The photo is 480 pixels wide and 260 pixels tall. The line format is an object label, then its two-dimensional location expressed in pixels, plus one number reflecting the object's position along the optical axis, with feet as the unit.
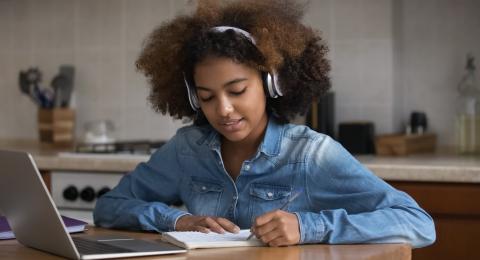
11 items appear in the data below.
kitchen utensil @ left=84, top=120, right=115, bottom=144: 11.36
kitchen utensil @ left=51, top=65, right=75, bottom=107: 11.87
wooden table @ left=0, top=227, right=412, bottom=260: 4.83
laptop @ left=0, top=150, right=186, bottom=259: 4.73
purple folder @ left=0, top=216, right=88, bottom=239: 5.78
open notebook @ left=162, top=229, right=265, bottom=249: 5.09
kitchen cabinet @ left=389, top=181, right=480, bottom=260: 8.31
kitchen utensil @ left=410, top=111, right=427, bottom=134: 10.28
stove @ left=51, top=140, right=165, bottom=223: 9.93
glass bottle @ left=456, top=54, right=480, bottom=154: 10.03
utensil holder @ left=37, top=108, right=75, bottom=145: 11.78
